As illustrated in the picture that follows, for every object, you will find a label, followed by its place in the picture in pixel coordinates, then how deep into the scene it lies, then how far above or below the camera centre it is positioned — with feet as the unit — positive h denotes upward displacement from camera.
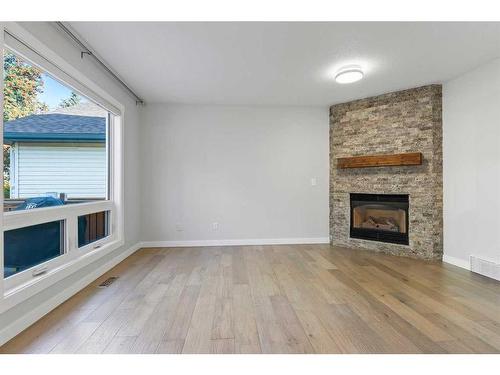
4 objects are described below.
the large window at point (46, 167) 6.07 +0.58
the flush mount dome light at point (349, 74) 9.63 +4.37
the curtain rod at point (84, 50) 7.18 +4.47
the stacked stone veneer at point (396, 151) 11.60 +1.65
